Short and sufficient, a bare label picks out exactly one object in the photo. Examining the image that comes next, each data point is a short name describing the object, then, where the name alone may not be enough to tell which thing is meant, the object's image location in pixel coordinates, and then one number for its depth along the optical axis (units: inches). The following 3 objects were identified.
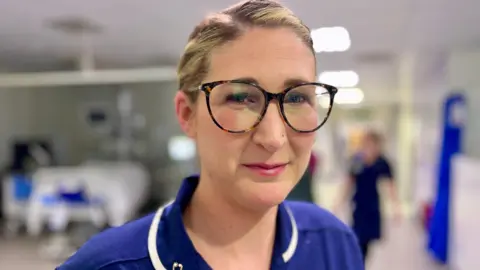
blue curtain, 191.6
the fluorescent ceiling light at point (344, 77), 332.5
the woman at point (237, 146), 28.5
